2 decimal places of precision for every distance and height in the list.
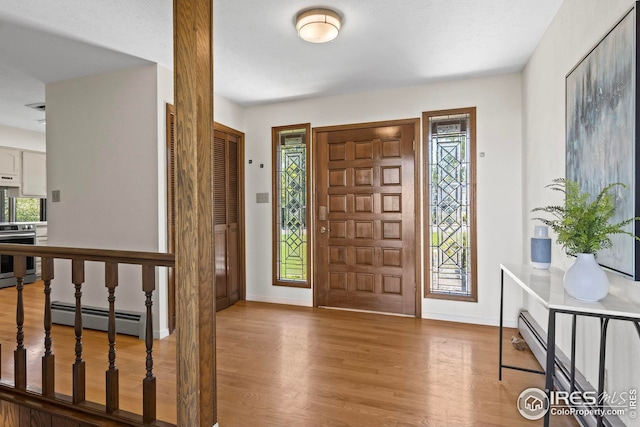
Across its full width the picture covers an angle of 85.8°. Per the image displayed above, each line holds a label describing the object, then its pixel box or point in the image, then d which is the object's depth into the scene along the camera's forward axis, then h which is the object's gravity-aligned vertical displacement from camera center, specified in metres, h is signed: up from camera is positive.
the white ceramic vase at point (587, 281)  1.37 -0.29
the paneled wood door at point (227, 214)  3.93 -0.05
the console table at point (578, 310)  1.24 -0.37
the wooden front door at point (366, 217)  3.69 -0.08
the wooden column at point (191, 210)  1.56 +0.00
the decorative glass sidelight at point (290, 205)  4.11 +0.06
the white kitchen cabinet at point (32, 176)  5.47 +0.56
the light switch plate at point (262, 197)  4.26 +0.16
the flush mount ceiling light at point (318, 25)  2.26 +1.25
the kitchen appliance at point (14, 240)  4.84 -0.43
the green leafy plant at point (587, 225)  1.39 -0.06
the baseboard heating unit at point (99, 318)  3.11 -1.02
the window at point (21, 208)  5.45 +0.04
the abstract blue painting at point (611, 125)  1.38 +0.39
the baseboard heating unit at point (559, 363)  1.63 -0.96
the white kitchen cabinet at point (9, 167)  5.15 +0.66
